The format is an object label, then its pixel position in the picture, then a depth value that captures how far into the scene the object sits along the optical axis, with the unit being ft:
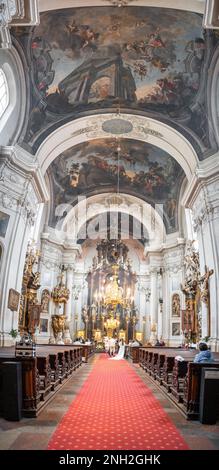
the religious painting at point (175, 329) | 69.33
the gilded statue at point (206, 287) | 45.13
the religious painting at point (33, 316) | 54.39
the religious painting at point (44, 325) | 66.84
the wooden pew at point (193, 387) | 15.99
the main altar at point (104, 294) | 93.56
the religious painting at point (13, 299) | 42.57
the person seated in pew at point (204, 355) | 18.47
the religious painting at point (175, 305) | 70.40
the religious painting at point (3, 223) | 43.14
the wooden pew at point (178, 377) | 20.92
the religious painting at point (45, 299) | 67.56
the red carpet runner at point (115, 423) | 11.84
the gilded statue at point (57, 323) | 69.67
